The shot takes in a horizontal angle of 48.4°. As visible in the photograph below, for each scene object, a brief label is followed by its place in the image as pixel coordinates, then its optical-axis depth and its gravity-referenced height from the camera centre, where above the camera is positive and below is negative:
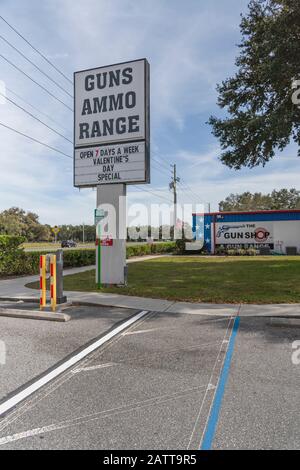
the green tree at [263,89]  13.65 +7.30
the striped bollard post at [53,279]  7.47 -0.93
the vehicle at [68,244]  56.62 -1.06
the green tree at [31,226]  118.97 +4.55
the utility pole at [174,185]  44.67 +7.32
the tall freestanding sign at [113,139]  10.97 +3.33
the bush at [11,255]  14.46 -0.74
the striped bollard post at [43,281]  7.47 -0.97
